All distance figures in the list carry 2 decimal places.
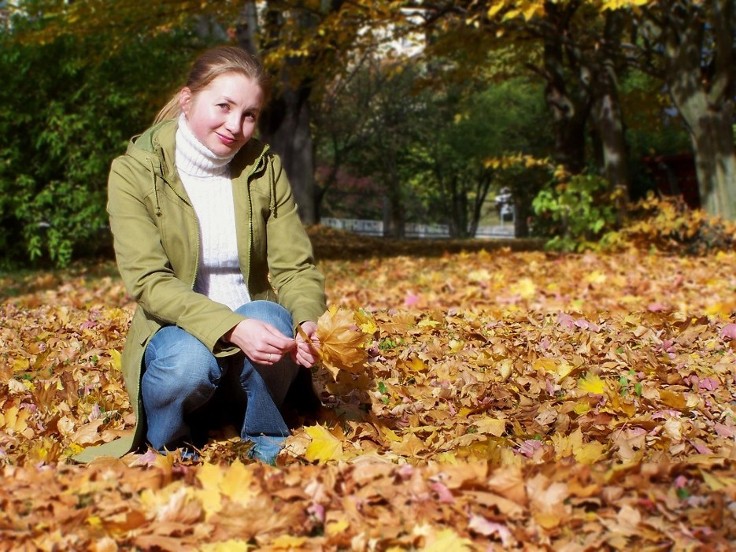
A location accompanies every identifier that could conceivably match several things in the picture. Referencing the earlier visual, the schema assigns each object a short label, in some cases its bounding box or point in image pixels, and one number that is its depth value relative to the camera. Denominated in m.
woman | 2.70
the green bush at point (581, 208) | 11.55
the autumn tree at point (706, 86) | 10.28
